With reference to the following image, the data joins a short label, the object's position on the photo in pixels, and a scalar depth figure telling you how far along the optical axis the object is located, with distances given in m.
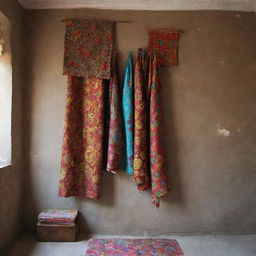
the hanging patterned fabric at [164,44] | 2.23
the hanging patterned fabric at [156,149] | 2.08
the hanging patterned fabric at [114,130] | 2.06
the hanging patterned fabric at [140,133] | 2.07
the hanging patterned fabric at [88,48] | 2.15
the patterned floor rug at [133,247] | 1.90
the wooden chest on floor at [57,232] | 2.05
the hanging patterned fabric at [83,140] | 2.11
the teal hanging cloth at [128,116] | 2.10
